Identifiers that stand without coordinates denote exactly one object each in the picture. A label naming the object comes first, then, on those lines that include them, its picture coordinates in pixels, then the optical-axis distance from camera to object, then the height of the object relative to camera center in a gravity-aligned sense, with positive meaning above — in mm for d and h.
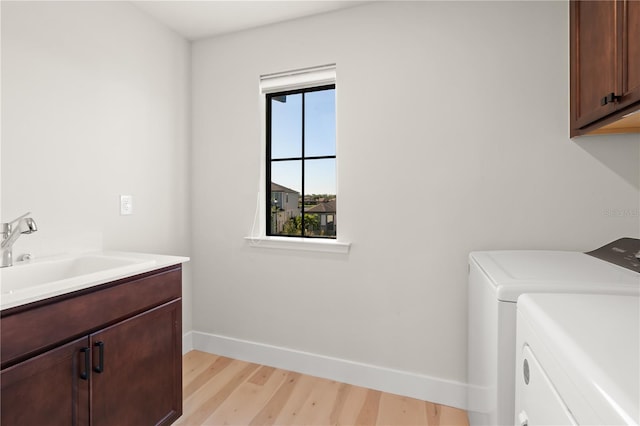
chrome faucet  1351 -90
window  2266 +353
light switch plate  1983 +42
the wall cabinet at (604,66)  1141 +590
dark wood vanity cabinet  989 -541
